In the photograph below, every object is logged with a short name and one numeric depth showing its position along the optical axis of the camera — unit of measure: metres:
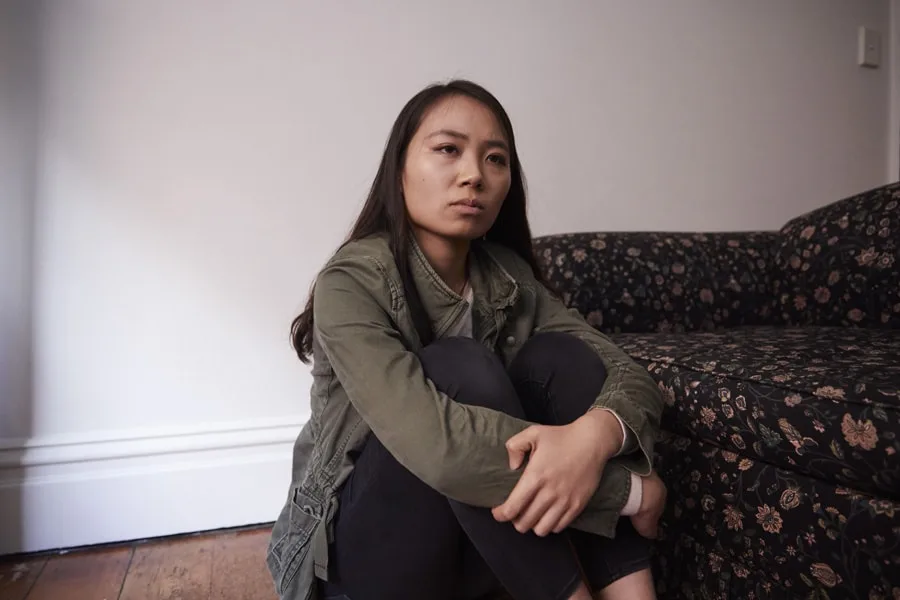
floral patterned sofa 0.70
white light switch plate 1.95
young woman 0.63
